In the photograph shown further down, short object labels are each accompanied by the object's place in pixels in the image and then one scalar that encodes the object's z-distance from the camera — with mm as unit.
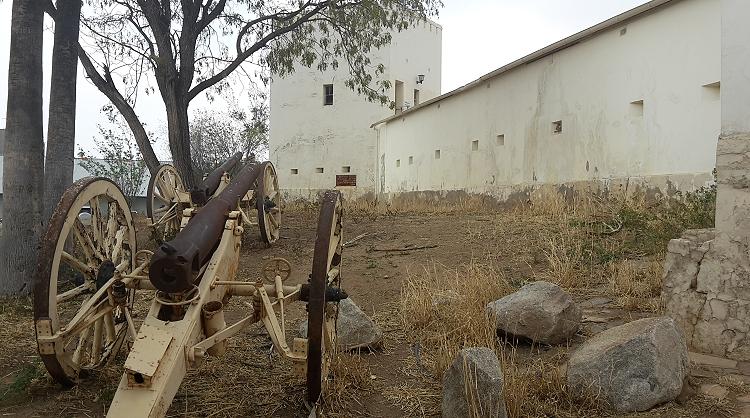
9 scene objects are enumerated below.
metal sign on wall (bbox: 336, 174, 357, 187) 21859
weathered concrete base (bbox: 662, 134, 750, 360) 3697
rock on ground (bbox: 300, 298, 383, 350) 4254
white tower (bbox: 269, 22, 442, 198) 21781
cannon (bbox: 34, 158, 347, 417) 2684
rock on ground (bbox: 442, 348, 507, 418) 2896
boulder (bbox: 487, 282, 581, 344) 4082
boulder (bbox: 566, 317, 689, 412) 3141
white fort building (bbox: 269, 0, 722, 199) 7391
